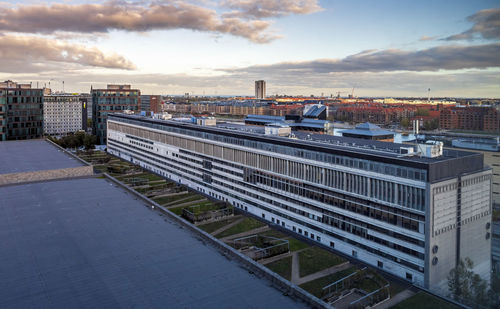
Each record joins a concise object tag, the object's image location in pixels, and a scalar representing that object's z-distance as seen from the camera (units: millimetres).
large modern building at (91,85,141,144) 165875
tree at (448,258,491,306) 41375
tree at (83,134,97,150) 149625
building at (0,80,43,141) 130500
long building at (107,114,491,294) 44562
